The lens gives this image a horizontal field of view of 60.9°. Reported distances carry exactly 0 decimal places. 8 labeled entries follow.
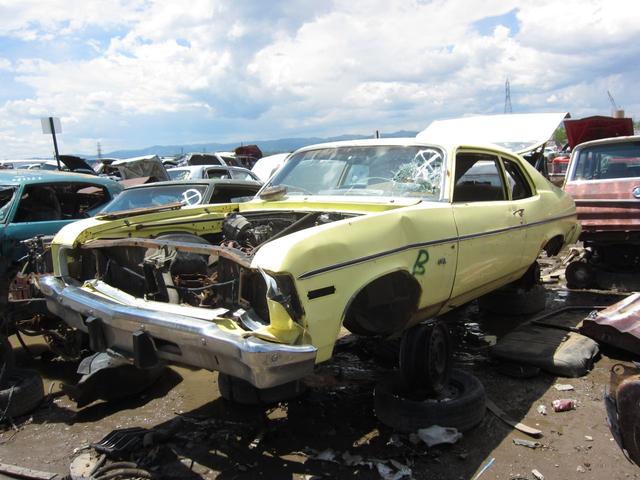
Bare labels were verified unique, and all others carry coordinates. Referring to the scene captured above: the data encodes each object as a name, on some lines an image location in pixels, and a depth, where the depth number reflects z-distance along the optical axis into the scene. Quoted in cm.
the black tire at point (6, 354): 423
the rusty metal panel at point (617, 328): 370
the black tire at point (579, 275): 679
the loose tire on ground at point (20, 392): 388
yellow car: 262
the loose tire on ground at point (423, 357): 343
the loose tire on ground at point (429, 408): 328
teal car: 530
